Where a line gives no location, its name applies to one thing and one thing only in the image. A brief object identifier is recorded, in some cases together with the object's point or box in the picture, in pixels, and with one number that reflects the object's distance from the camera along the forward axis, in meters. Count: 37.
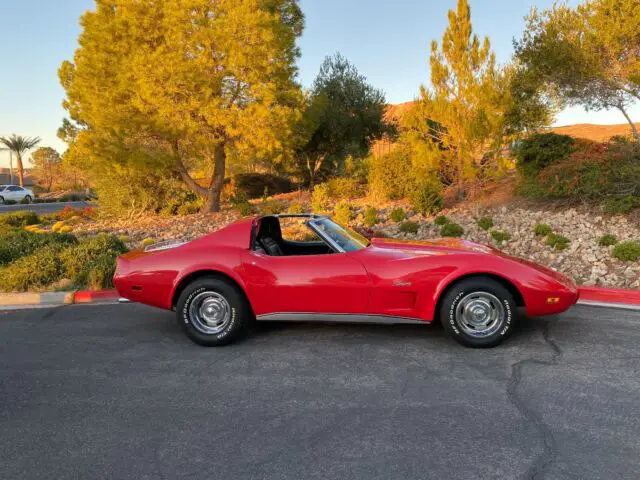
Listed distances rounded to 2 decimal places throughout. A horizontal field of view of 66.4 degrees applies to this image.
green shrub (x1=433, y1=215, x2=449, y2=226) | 11.15
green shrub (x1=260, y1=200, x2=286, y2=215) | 14.44
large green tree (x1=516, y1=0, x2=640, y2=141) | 11.29
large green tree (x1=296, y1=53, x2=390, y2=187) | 21.31
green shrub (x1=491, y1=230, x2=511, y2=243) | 9.63
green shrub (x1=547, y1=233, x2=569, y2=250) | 8.64
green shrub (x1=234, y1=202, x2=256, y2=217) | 15.20
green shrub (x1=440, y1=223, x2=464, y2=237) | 10.22
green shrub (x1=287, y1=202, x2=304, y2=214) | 13.66
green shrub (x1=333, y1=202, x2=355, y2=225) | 12.34
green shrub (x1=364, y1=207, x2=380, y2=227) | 12.15
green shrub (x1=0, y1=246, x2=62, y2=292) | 7.10
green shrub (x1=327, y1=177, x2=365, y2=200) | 18.12
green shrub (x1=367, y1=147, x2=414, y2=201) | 15.16
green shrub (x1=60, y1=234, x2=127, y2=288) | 7.38
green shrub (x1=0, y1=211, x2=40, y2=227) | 14.63
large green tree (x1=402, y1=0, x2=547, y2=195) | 12.27
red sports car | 4.43
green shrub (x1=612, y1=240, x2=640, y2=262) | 7.48
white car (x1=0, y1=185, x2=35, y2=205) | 35.75
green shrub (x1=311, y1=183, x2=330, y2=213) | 14.38
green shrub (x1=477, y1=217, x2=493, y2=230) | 10.52
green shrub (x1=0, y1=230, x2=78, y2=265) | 8.35
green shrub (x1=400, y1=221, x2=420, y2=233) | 10.91
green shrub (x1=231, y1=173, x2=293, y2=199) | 25.33
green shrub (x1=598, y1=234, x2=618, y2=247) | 8.40
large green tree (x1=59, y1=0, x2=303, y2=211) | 13.62
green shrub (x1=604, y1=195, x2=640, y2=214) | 9.91
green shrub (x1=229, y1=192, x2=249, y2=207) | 16.11
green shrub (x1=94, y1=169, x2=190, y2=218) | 15.66
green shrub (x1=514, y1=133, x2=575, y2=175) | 12.04
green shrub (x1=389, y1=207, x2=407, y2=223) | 11.91
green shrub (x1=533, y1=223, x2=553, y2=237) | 9.36
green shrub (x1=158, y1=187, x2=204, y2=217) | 16.28
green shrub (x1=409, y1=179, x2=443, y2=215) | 12.13
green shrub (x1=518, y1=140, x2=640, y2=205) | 10.15
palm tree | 51.16
